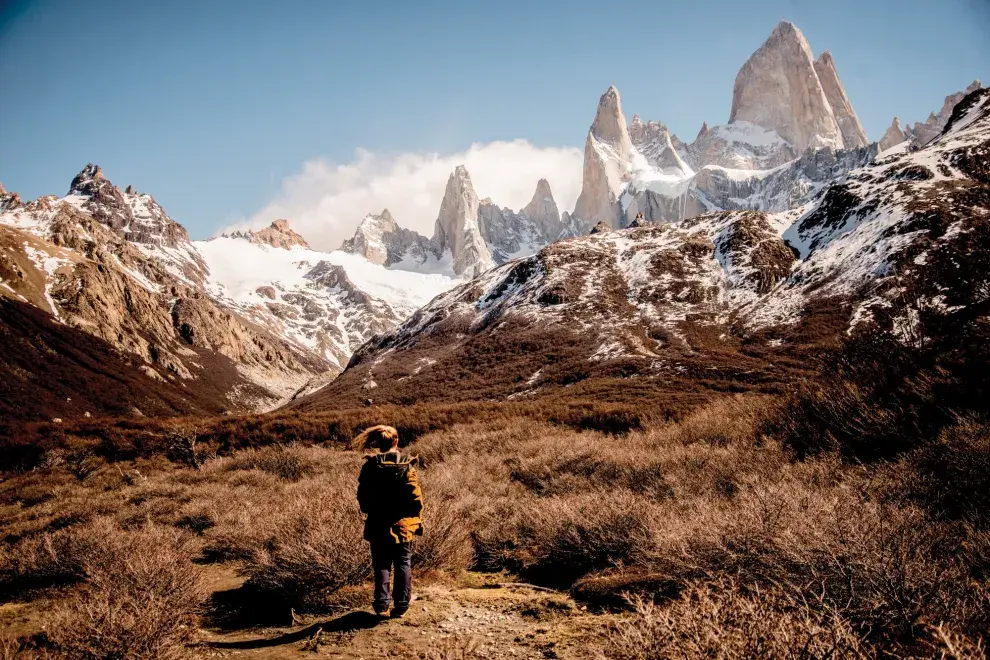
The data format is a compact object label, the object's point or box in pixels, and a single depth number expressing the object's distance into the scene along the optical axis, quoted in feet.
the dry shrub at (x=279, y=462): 45.16
